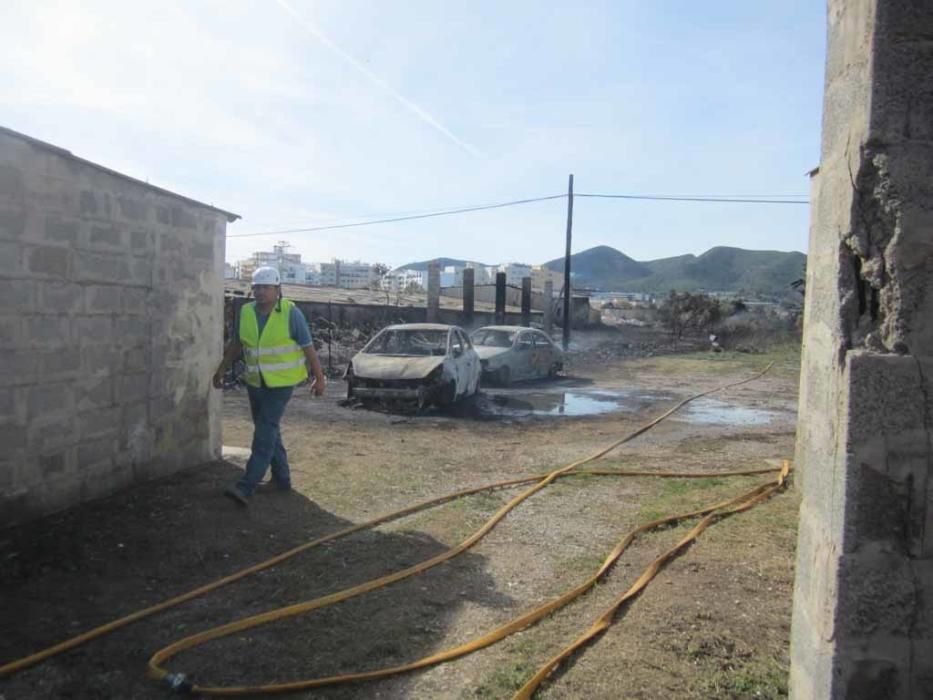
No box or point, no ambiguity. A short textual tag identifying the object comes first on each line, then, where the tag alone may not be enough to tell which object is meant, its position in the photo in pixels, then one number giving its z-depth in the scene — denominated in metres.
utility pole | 27.08
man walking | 5.56
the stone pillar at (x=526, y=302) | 28.89
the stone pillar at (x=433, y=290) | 22.22
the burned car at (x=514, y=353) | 14.97
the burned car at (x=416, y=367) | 11.04
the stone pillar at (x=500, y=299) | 26.42
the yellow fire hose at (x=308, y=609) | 3.11
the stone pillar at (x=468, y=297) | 24.38
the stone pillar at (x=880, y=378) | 2.32
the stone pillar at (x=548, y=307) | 30.19
